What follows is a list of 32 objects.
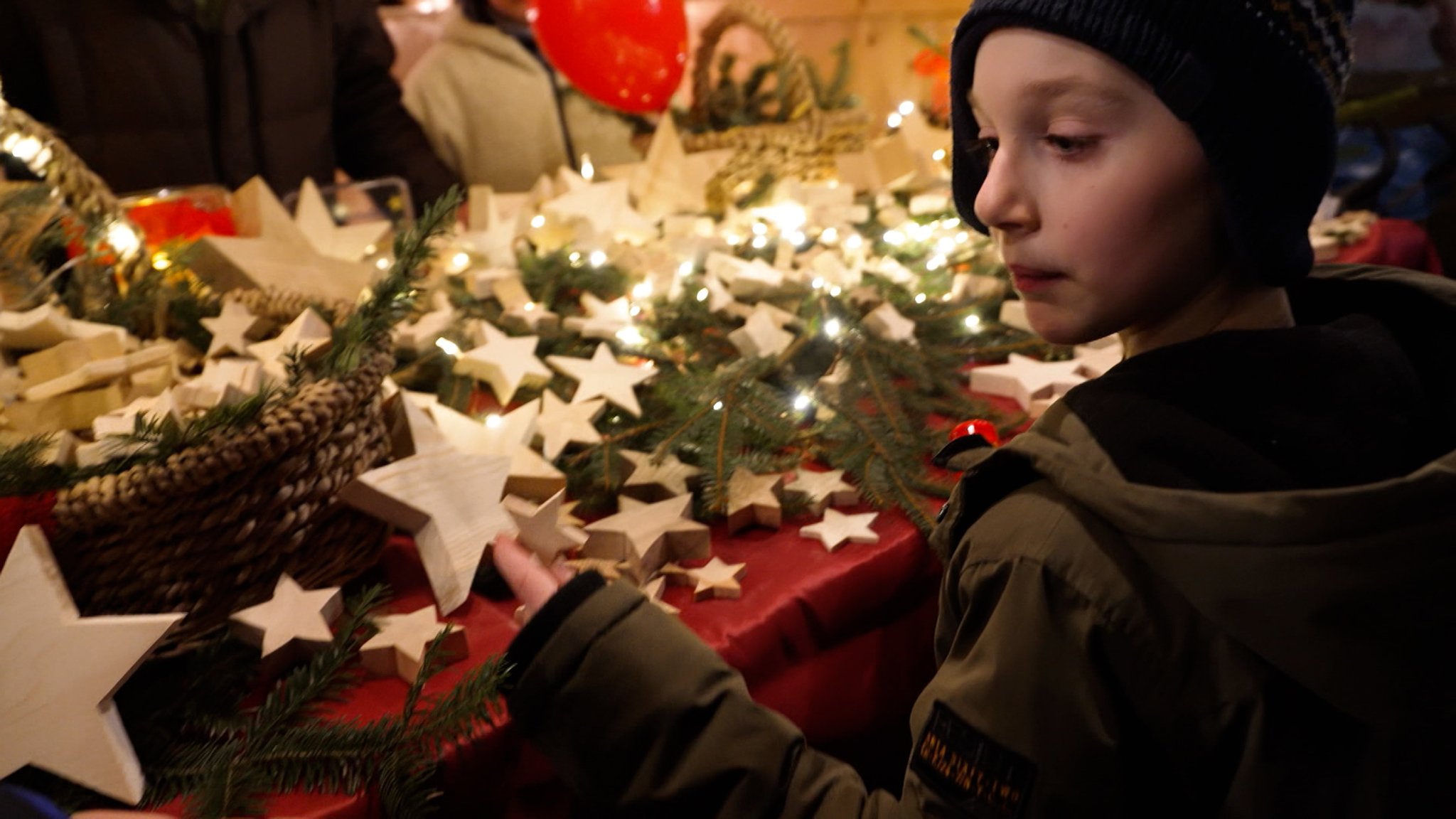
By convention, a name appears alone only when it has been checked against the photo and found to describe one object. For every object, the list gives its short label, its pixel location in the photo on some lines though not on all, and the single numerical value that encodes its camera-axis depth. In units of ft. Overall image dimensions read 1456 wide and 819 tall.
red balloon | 6.55
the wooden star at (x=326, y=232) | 5.01
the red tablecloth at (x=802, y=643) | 2.62
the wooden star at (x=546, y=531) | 3.01
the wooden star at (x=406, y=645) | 2.62
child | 1.77
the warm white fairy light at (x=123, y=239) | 3.85
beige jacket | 9.20
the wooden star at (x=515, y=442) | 3.36
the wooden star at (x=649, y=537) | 3.12
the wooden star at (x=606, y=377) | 3.91
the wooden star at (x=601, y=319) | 4.52
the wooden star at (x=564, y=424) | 3.65
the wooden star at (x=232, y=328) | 3.58
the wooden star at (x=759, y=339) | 4.33
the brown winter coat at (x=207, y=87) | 6.69
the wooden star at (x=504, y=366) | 4.08
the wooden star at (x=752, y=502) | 3.38
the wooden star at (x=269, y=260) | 4.12
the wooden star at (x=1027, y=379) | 4.22
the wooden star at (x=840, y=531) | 3.34
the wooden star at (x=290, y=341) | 3.23
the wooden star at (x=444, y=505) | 2.83
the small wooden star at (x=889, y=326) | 4.54
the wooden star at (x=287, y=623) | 2.54
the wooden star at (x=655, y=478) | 3.49
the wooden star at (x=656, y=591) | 2.98
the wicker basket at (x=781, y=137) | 6.77
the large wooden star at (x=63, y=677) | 2.16
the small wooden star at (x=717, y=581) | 3.07
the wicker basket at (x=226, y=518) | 2.36
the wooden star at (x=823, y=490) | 3.51
